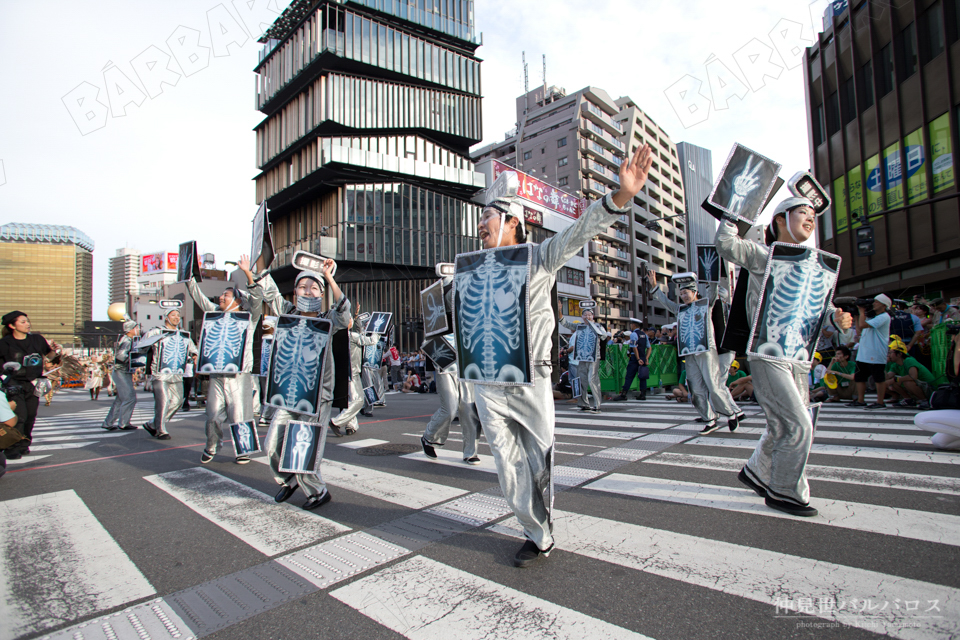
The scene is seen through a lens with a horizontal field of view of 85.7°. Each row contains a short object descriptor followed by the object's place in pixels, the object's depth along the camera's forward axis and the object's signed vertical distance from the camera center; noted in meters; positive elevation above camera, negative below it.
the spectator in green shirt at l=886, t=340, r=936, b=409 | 8.70 -0.71
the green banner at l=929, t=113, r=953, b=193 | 20.50 +7.32
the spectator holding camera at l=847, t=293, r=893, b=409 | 8.44 -0.04
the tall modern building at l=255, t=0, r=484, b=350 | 38.09 +16.91
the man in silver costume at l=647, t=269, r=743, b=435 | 6.87 -0.60
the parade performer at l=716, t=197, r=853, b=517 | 3.46 -0.23
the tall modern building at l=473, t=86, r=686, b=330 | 67.19 +25.46
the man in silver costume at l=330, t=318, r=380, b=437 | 7.73 -0.71
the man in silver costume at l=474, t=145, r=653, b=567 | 2.82 -0.35
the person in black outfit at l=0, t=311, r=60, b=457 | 6.55 +0.11
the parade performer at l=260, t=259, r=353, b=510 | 4.07 -0.27
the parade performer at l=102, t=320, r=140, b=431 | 9.74 -0.61
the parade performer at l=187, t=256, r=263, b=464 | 6.20 -0.48
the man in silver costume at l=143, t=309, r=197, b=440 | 8.48 -0.54
